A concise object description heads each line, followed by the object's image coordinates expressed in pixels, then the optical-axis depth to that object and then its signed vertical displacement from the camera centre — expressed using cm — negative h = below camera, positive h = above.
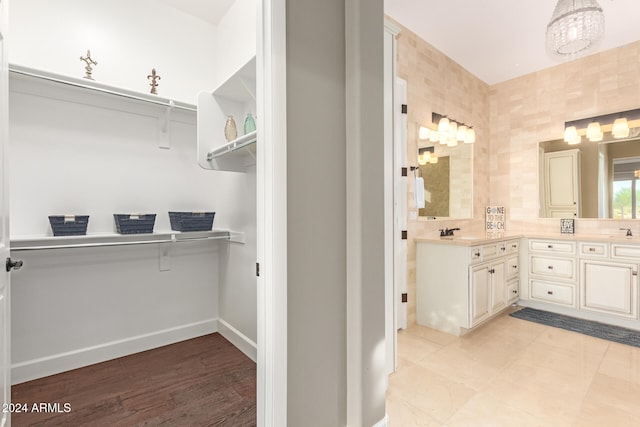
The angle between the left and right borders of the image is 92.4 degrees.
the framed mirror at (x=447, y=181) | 346 +41
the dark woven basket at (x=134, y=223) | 231 -5
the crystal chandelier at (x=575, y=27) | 204 +129
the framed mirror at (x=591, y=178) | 347 +44
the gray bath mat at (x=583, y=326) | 286 -114
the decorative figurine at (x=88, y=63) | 223 +111
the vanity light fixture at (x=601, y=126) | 347 +105
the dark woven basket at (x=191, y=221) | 259 -4
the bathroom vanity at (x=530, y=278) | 294 -67
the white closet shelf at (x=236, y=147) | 193 +49
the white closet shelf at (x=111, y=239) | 191 -17
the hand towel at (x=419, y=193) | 322 +23
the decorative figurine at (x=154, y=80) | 254 +114
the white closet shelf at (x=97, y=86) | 192 +91
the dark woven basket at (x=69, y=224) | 206 -6
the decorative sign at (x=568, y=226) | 377 -14
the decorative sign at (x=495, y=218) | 427 -4
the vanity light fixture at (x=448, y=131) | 353 +101
